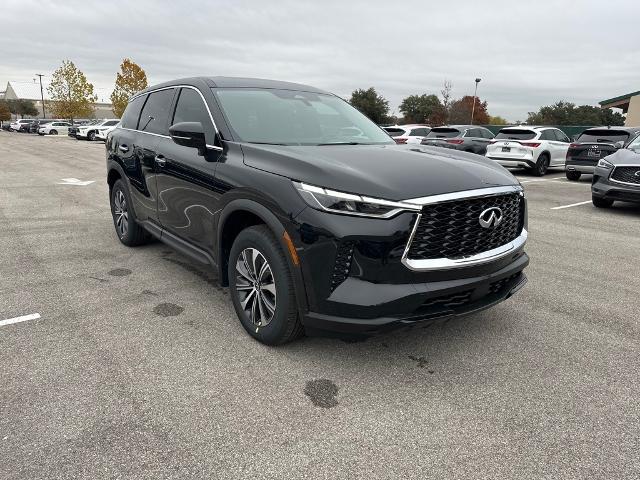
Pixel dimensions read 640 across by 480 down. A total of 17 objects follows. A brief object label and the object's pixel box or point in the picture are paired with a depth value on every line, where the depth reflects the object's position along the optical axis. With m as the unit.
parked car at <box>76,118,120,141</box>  34.53
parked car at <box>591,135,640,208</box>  8.03
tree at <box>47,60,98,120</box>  56.12
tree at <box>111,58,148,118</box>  54.88
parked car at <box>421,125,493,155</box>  15.84
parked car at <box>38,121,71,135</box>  49.46
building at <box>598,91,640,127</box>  35.12
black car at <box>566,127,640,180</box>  12.93
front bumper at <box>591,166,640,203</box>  8.02
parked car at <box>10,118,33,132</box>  54.62
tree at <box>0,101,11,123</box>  87.07
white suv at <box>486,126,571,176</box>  14.86
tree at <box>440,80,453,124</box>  62.05
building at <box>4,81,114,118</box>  110.19
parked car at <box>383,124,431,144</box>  18.47
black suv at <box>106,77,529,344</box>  2.62
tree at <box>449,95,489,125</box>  63.47
